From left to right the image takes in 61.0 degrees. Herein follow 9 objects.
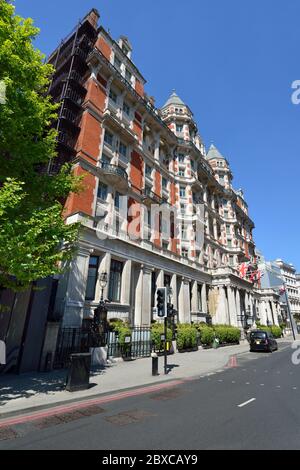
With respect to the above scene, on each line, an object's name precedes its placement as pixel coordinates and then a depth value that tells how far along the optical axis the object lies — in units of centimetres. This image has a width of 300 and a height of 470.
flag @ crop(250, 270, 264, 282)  3765
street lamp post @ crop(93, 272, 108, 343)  1492
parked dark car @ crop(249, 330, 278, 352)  2288
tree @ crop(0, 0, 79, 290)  774
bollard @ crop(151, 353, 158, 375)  1151
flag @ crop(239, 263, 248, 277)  3688
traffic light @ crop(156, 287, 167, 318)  1220
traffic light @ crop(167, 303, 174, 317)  1408
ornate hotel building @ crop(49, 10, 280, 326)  1995
